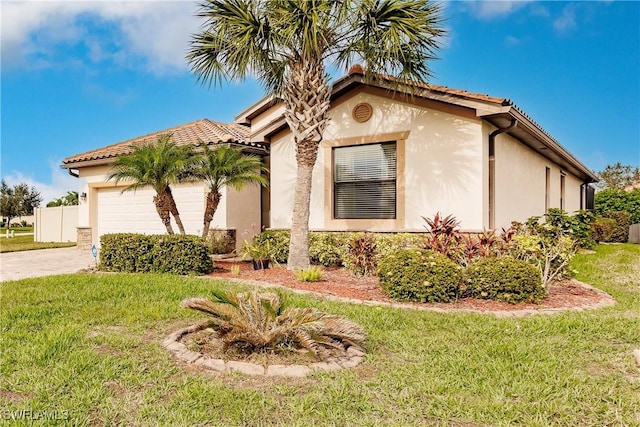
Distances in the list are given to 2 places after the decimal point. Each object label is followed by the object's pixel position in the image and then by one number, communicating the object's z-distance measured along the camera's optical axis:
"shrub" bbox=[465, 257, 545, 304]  7.19
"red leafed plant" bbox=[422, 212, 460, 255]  8.49
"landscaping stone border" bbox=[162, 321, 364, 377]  3.93
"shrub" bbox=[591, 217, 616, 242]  20.64
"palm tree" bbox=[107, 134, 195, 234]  10.57
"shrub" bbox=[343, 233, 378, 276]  9.94
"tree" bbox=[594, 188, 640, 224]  23.81
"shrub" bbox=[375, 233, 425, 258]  10.23
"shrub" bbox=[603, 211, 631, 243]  21.50
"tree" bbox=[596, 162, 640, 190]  44.88
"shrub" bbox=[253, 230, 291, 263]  11.77
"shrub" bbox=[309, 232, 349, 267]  11.05
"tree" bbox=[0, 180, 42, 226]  38.53
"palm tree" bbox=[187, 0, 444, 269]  8.99
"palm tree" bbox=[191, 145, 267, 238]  11.37
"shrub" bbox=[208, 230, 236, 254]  13.85
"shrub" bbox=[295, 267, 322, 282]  8.89
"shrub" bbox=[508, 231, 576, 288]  8.14
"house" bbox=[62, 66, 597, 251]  10.54
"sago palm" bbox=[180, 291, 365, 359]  4.30
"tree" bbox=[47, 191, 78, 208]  38.06
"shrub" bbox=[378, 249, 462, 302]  7.22
